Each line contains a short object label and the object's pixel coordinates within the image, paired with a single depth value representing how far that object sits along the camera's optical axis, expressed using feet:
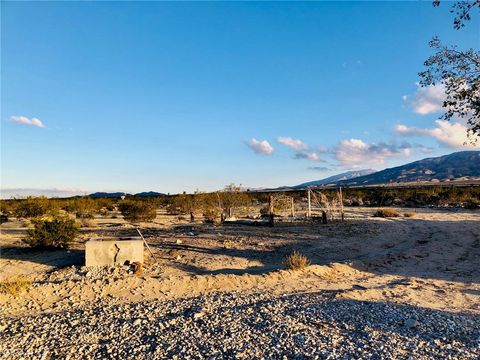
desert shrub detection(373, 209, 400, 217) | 101.80
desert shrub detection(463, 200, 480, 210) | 123.50
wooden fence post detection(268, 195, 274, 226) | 79.77
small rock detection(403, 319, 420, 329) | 25.33
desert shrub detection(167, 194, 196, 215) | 108.78
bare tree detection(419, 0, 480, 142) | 45.93
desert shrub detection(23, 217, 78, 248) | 56.08
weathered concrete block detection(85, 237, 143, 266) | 45.42
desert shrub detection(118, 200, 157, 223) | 94.17
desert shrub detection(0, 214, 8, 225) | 107.28
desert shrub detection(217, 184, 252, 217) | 98.53
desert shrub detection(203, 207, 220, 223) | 91.75
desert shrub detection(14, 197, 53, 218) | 110.42
